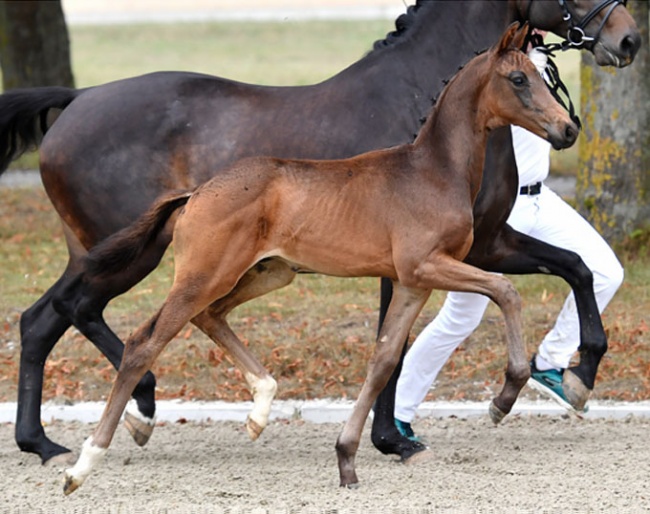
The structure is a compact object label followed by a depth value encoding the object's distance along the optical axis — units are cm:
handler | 1231
